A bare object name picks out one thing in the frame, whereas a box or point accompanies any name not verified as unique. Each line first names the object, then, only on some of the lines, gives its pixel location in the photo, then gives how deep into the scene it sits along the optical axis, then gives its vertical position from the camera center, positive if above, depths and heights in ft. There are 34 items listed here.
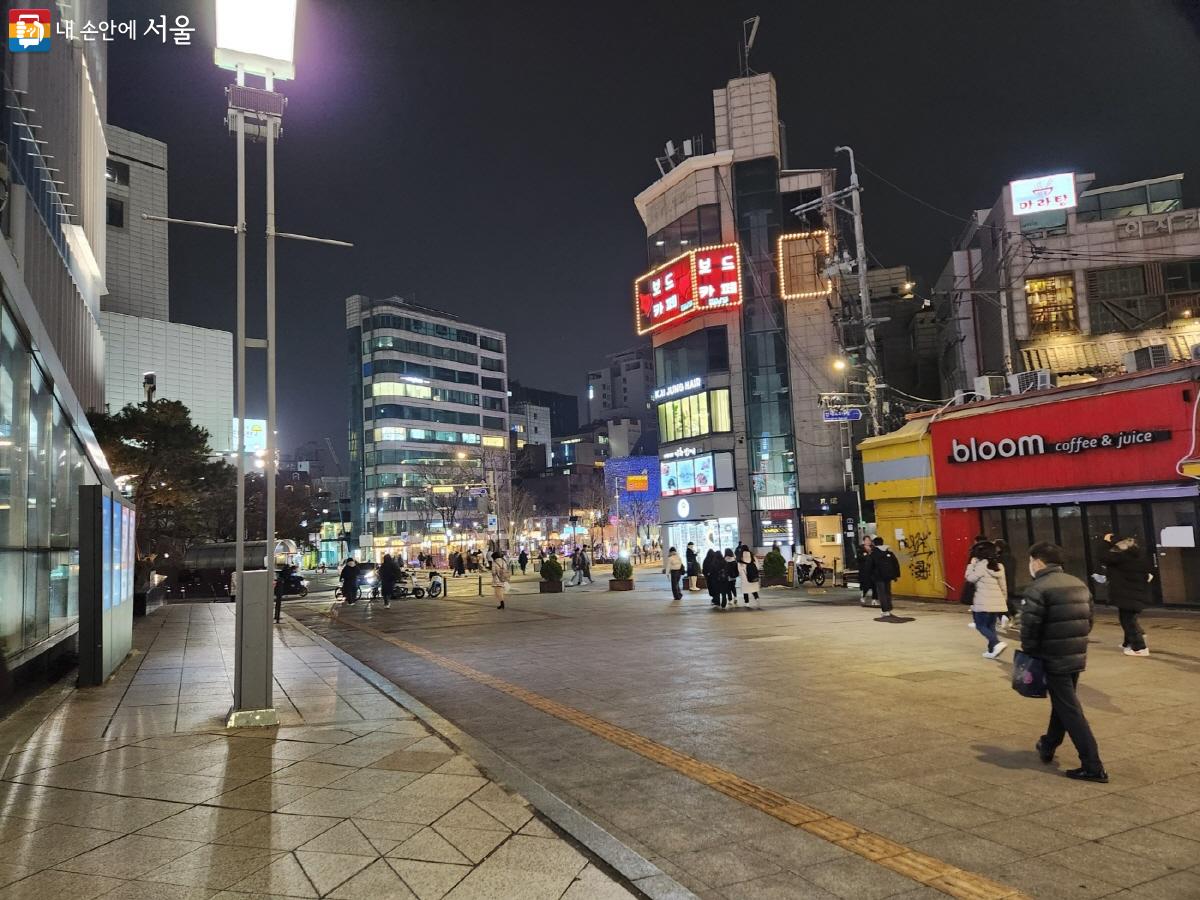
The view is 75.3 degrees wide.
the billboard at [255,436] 216.10 +26.84
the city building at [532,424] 475.31 +58.53
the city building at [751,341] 133.49 +29.62
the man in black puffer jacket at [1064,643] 18.66 -3.60
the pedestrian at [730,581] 66.33 -6.12
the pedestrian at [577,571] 107.34 -7.59
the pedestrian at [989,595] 36.42 -4.63
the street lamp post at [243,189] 26.02 +12.36
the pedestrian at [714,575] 67.05 -5.62
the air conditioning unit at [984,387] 65.50 +9.40
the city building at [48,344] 28.37 +8.74
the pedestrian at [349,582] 83.66 -6.03
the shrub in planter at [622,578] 97.25 -8.02
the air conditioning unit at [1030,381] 62.13 +9.37
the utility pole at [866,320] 83.97 +20.42
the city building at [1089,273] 97.96 +28.62
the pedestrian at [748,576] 66.39 -5.76
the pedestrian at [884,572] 52.85 -4.72
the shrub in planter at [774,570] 90.43 -7.30
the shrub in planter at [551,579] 98.17 -7.83
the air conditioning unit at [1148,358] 56.70 +9.81
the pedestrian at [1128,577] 33.99 -3.72
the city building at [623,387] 490.90 +82.86
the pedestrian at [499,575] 75.46 -5.46
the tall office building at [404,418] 309.22 +43.62
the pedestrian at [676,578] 78.18 -6.67
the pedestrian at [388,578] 78.23 -5.51
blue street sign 89.71 +10.24
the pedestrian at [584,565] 108.75 -7.16
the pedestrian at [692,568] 91.76 -6.83
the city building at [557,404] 544.62 +81.64
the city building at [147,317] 202.90 +58.22
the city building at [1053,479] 50.42 +1.26
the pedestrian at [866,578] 61.11 -5.93
